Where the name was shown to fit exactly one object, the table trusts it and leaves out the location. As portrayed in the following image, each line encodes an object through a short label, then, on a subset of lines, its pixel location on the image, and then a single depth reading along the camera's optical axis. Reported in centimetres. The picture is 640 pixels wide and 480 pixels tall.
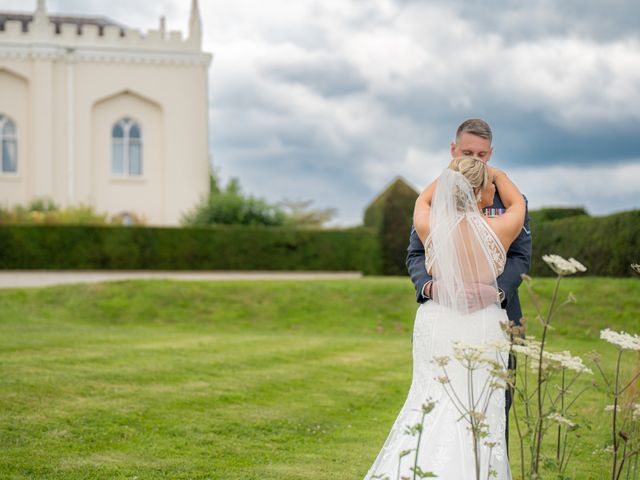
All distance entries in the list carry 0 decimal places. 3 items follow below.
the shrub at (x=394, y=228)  2580
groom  459
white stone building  3130
